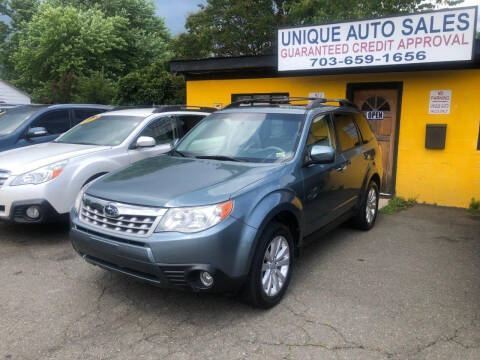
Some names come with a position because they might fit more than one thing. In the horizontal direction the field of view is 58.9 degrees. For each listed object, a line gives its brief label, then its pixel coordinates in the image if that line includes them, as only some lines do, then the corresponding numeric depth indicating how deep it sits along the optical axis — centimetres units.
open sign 843
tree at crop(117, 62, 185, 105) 1941
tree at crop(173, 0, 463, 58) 2836
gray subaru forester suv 318
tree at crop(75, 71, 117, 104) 2005
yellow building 750
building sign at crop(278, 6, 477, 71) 679
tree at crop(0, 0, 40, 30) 3795
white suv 503
